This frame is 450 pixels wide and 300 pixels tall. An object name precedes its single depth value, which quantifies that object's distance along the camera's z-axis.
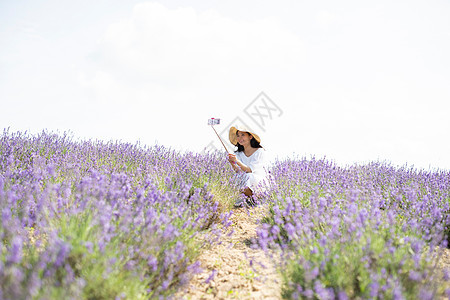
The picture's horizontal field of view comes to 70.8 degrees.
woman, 4.49
